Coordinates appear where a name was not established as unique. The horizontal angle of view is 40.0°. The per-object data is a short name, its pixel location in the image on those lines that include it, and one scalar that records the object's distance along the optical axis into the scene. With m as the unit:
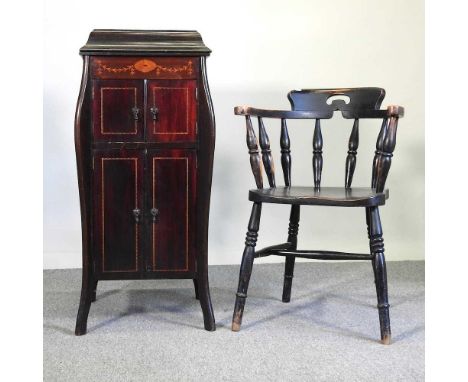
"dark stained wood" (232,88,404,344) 2.21
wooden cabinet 2.27
